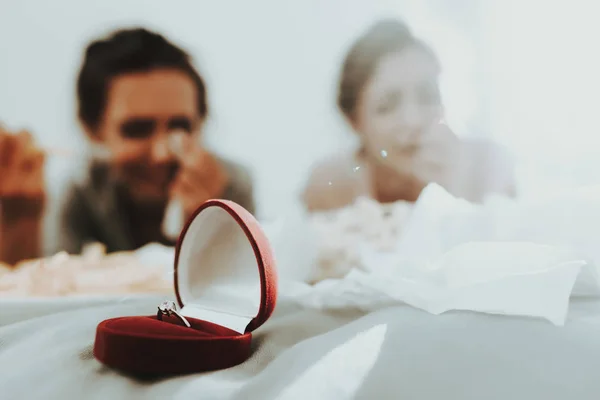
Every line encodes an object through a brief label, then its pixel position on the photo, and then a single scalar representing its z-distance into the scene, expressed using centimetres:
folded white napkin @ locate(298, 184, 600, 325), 42
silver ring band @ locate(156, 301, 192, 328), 46
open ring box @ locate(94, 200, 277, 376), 36
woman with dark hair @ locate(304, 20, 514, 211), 95
